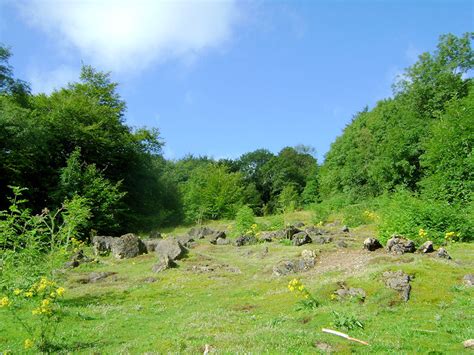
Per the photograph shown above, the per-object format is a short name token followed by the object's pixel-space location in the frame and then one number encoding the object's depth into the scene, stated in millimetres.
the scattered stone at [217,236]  29952
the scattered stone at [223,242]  28266
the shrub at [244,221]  30938
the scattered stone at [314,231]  27969
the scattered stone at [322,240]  23397
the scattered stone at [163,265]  20094
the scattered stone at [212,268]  19359
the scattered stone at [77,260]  21398
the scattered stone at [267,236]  27044
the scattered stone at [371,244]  17875
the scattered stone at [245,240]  27109
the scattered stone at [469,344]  7667
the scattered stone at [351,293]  11945
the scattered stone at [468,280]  12320
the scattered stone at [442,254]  15540
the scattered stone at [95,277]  18656
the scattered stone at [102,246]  25764
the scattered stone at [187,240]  27294
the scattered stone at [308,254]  18266
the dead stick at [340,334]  8302
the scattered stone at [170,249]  22347
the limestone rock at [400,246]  16516
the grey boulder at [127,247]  24375
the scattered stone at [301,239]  23672
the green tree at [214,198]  59969
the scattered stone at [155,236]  33219
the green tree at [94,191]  36062
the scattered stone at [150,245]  25812
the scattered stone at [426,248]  16297
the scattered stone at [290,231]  26666
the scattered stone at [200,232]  33725
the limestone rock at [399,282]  11728
